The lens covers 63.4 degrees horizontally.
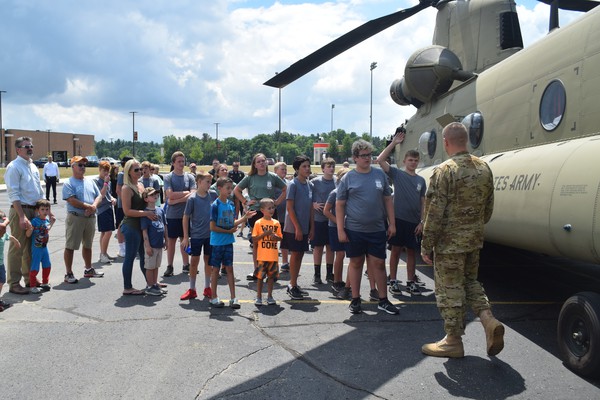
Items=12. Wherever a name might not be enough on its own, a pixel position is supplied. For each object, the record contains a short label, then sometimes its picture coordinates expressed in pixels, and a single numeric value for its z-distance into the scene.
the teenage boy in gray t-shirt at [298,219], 6.04
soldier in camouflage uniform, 4.05
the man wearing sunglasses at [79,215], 6.68
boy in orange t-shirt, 5.59
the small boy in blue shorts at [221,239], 5.53
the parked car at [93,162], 65.62
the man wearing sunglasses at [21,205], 5.87
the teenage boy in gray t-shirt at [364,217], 5.21
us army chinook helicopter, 3.66
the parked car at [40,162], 66.93
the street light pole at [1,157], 67.06
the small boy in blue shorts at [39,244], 6.11
